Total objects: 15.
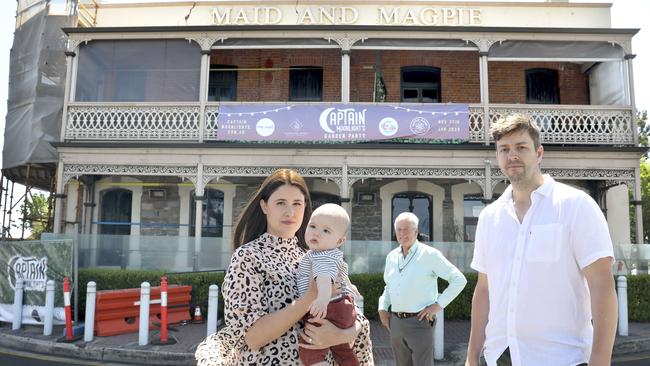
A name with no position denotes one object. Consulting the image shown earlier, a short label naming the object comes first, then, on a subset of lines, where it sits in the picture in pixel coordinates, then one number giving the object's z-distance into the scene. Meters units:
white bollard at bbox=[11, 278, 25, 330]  9.02
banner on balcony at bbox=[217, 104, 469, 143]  12.25
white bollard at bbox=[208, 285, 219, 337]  7.65
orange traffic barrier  8.42
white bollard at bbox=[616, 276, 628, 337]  8.56
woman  1.94
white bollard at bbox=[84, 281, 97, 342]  7.87
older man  4.35
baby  1.99
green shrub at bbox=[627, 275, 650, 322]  10.32
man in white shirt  2.25
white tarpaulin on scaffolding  14.48
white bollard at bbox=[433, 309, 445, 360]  7.21
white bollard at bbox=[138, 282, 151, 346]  7.65
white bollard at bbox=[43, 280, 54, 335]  8.44
